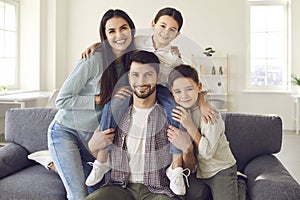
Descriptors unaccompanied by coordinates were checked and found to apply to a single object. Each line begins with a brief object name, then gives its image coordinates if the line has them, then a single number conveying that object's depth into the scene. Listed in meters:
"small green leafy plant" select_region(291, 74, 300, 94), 6.12
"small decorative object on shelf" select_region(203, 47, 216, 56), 6.45
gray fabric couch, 1.76
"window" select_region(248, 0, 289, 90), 6.79
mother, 1.68
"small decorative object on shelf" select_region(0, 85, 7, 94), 5.04
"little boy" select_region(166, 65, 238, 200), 1.64
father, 1.65
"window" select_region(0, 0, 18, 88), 5.66
